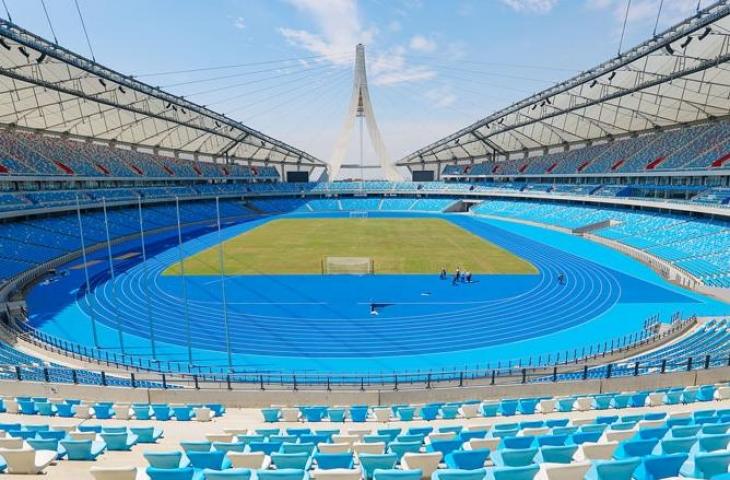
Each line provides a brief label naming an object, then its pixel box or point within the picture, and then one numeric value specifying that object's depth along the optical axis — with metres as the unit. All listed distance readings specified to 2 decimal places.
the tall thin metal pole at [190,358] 15.90
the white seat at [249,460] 4.96
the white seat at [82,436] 6.47
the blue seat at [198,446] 5.73
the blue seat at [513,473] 3.86
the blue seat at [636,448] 4.75
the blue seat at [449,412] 9.31
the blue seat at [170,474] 4.14
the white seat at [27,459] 4.96
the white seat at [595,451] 4.76
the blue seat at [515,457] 4.67
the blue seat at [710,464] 3.92
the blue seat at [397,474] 3.75
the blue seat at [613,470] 3.73
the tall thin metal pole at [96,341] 16.92
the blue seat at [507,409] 9.24
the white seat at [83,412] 8.91
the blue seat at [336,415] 8.87
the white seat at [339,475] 3.99
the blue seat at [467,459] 4.67
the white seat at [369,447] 5.59
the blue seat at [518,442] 5.42
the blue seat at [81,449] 5.65
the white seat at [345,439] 6.50
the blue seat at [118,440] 6.31
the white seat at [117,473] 4.28
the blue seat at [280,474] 3.86
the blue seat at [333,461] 4.85
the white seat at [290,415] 8.96
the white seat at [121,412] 8.96
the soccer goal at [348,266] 30.66
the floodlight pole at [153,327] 16.37
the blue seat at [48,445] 5.76
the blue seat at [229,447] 5.69
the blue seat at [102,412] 8.81
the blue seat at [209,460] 4.93
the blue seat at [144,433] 6.89
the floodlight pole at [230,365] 15.24
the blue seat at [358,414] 8.91
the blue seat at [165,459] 5.01
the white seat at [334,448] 5.71
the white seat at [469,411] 9.08
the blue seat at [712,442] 4.80
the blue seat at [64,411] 8.98
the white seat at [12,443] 5.62
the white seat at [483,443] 5.69
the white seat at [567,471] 3.92
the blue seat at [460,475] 3.79
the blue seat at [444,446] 5.67
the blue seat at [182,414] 8.99
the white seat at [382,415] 8.84
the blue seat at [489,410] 9.29
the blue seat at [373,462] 4.66
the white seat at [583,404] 9.23
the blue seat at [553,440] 5.57
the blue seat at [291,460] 4.86
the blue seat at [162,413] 9.03
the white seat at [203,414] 8.95
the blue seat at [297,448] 5.66
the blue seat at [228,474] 3.92
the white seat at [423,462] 4.67
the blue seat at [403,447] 5.70
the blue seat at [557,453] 4.70
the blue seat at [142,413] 9.02
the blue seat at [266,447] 5.73
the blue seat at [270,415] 8.99
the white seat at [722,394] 9.35
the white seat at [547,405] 9.20
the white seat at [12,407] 9.12
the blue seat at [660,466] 3.94
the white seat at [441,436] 6.36
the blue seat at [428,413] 9.20
